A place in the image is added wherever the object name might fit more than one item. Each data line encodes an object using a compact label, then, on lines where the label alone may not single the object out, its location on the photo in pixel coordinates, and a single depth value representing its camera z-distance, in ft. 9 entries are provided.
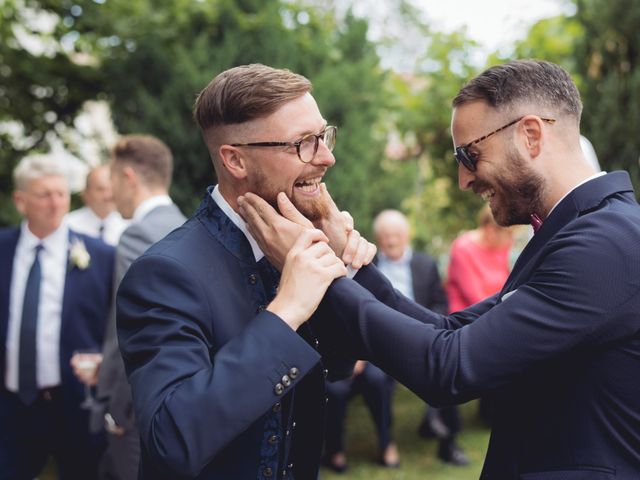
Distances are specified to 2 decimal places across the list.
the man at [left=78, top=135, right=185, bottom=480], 12.39
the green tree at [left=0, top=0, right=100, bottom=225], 20.93
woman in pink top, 23.52
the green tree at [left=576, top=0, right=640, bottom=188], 24.62
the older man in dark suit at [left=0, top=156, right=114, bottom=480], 15.26
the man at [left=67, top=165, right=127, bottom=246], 21.27
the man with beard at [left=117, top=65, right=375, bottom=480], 5.89
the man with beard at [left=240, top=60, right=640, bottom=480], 6.37
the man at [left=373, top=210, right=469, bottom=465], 23.17
